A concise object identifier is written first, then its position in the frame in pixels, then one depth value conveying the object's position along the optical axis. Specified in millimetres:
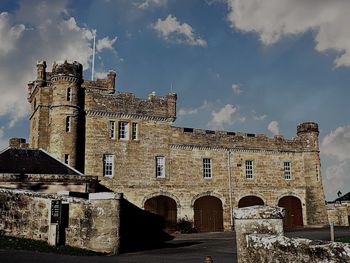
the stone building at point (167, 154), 30016
